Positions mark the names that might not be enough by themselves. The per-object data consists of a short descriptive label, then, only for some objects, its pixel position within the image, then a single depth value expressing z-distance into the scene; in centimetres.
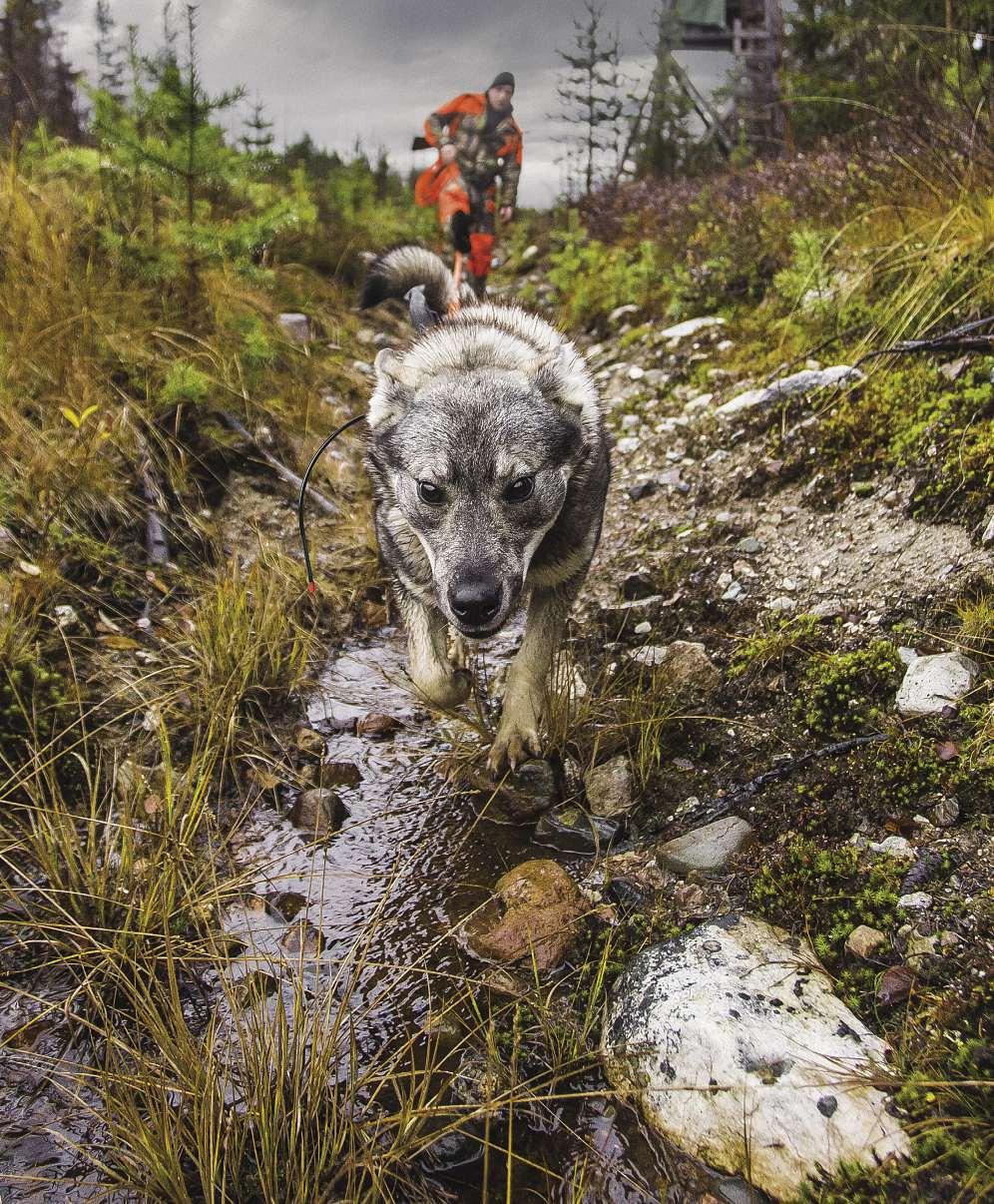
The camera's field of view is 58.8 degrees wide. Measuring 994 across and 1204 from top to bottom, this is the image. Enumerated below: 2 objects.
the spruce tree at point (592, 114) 1377
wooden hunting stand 1403
